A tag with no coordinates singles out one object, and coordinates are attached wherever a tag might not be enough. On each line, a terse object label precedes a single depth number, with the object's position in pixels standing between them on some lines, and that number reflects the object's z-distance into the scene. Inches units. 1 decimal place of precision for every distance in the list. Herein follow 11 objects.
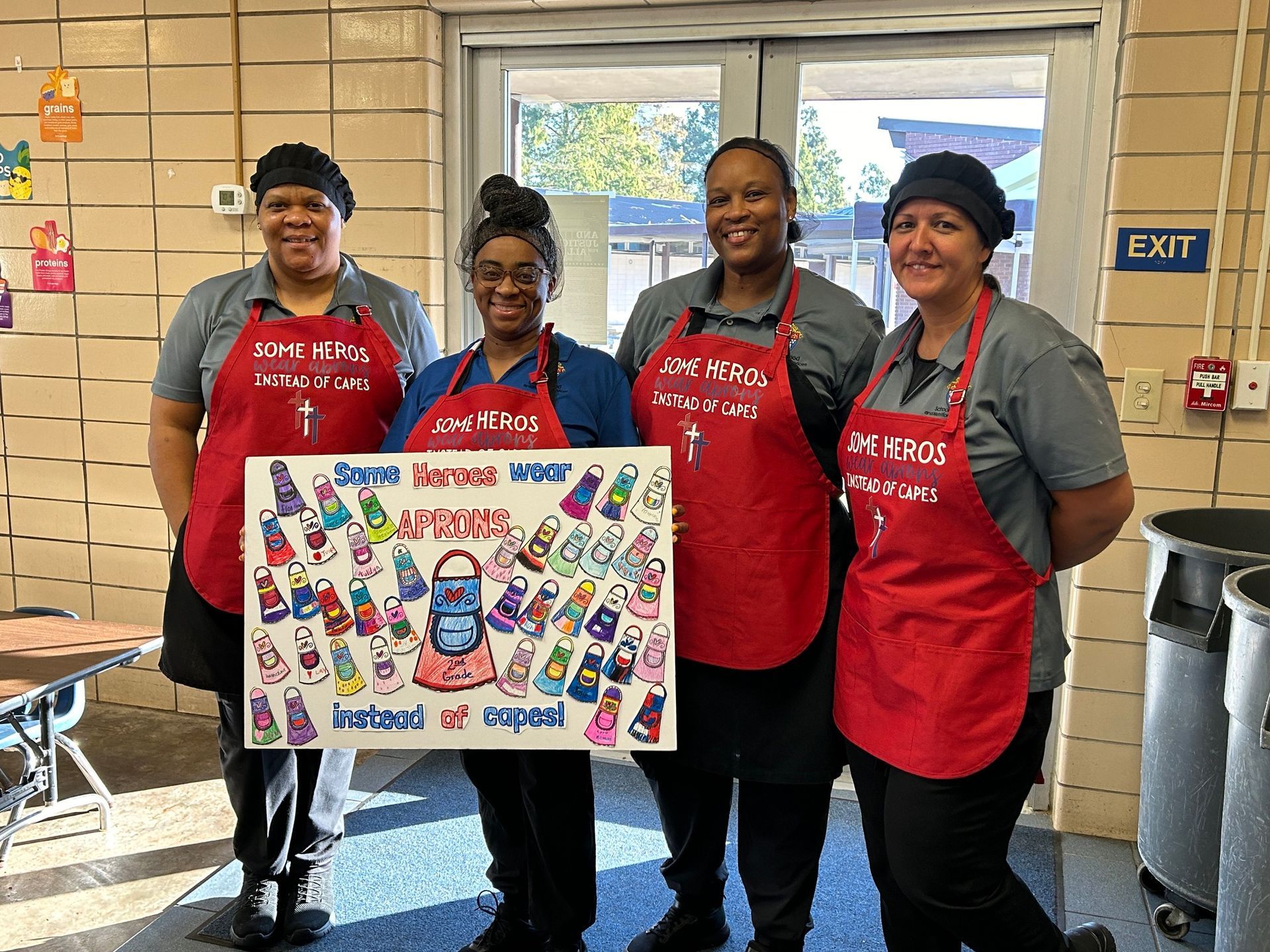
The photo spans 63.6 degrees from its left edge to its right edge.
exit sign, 100.7
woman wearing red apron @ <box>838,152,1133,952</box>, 62.1
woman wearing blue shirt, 75.5
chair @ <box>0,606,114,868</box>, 99.7
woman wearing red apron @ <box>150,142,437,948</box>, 80.0
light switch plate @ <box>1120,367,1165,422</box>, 102.8
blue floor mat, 91.7
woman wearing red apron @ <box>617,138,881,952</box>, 73.8
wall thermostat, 125.5
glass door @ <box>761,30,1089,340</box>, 110.0
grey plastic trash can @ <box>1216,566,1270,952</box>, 71.7
